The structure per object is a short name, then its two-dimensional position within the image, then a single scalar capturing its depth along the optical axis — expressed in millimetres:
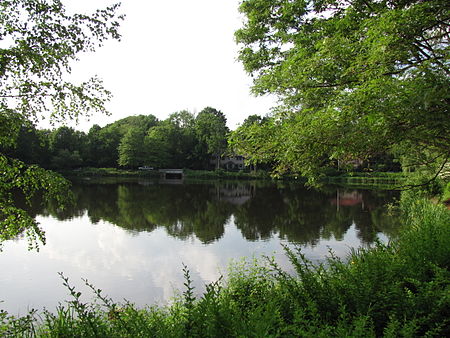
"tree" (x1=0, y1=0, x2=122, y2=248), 4496
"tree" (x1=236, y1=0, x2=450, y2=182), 3875
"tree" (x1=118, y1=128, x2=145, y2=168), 61625
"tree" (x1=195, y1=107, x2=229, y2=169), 64369
